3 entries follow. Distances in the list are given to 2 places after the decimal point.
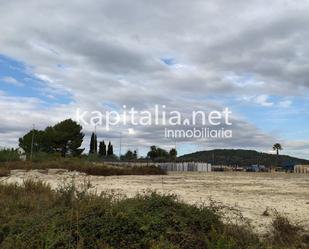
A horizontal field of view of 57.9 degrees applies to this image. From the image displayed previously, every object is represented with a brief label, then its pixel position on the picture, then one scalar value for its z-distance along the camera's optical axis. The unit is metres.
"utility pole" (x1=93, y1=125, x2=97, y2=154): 53.94
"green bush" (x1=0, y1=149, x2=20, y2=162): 29.74
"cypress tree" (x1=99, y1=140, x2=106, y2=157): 62.69
